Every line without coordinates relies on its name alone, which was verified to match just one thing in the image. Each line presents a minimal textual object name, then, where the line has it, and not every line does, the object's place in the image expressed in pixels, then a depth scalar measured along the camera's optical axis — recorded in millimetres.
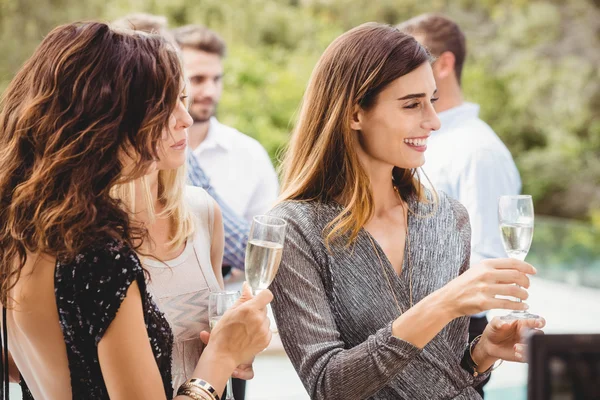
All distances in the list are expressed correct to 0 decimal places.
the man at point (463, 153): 3314
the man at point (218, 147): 4043
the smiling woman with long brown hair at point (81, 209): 1517
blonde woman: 1985
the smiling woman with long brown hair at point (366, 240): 1950
